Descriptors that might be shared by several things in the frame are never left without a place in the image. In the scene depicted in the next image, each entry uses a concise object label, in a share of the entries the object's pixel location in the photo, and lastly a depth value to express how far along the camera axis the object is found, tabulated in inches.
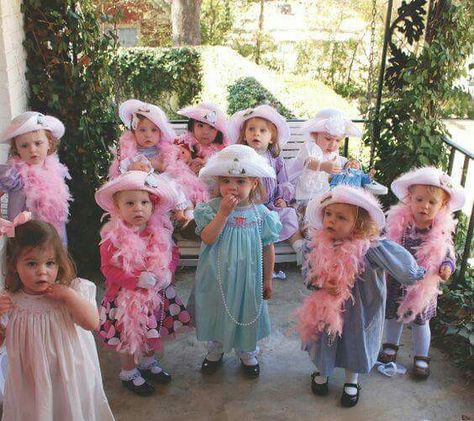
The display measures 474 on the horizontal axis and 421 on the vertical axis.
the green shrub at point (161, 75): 444.8
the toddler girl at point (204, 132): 180.1
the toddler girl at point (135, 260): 119.6
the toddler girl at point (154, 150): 172.2
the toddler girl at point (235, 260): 123.3
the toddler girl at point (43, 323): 90.1
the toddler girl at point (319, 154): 175.3
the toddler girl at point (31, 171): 141.6
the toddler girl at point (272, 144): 168.2
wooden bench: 165.6
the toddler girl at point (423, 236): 129.0
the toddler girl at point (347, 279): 116.0
